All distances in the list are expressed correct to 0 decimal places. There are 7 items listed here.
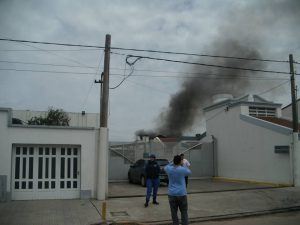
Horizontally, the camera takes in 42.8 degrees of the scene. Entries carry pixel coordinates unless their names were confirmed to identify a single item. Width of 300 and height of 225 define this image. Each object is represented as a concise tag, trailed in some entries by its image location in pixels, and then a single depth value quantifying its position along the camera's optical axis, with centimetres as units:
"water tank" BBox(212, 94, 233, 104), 2741
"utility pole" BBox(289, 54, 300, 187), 1873
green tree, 4191
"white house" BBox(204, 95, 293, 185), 1992
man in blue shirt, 743
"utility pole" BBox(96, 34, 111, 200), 1429
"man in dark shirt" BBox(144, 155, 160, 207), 1266
